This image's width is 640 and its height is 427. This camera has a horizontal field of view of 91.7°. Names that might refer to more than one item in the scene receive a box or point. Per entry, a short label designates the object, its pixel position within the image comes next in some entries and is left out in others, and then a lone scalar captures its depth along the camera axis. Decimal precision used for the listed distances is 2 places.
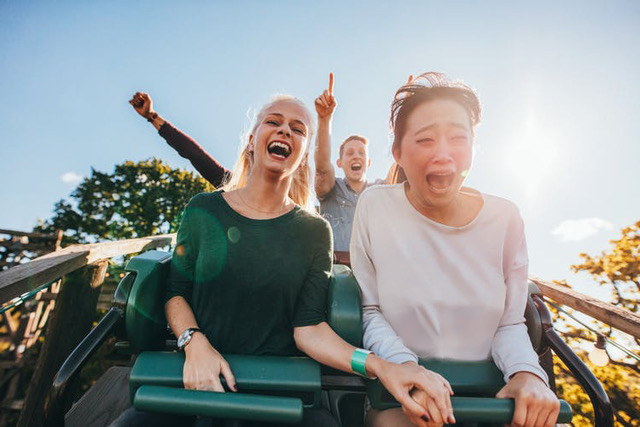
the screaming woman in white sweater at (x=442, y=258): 1.16
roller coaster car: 0.76
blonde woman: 1.18
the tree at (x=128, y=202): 19.84
